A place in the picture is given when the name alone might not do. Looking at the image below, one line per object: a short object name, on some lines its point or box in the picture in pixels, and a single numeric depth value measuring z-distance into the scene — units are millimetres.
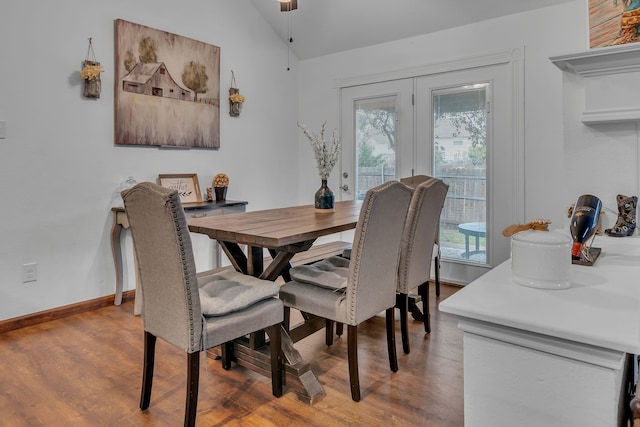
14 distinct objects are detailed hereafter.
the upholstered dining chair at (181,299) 1610
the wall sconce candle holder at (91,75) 3103
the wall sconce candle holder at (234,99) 4184
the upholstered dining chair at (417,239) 2441
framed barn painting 3387
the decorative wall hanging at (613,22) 1287
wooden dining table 1926
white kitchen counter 671
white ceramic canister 869
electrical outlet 2980
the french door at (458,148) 3625
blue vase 2771
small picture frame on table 3686
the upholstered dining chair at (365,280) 1940
